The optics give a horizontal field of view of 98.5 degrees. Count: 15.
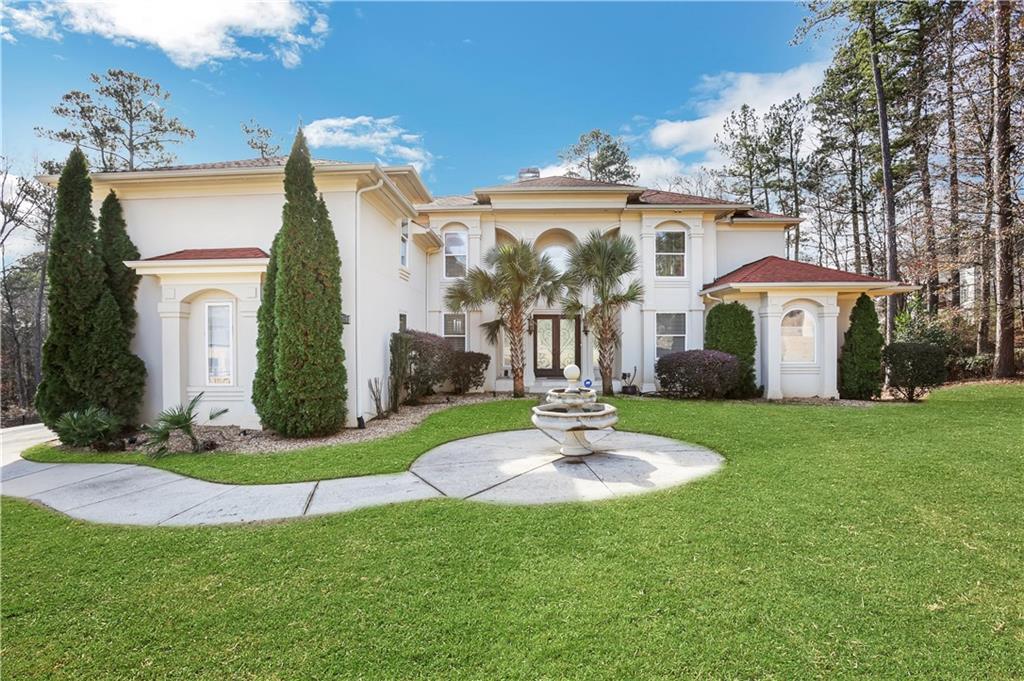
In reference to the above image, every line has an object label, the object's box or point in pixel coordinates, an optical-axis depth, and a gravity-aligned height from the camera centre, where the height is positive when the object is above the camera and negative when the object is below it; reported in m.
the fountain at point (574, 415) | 6.17 -1.07
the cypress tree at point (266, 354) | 8.09 -0.23
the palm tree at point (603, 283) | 12.22 +1.62
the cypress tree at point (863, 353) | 12.55 -0.42
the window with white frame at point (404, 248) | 12.04 +2.58
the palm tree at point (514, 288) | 12.24 +1.50
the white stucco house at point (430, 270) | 8.94 +1.82
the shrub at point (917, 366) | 11.55 -0.74
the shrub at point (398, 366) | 10.91 -0.61
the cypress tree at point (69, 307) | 8.00 +0.67
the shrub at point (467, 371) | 13.68 -0.95
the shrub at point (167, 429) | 6.87 -1.37
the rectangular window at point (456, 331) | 15.41 +0.35
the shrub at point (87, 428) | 7.45 -1.44
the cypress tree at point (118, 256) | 8.80 +1.77
